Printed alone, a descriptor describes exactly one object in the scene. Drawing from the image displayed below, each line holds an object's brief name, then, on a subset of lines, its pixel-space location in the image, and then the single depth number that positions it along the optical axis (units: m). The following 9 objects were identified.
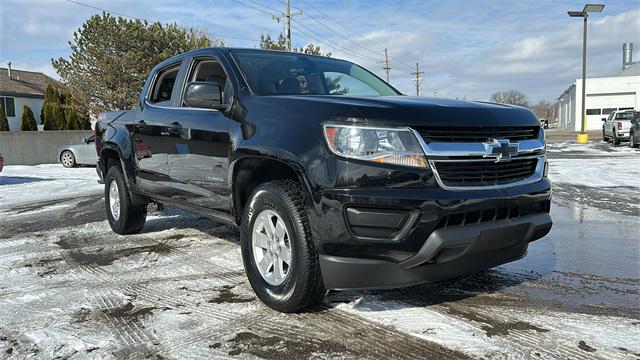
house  33.72
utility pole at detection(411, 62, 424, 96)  74.25
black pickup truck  2.87
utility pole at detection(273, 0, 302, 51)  34.47
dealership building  48.62
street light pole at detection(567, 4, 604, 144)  25.88
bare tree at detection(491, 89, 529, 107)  102.88
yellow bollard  26.82
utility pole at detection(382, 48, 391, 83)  66.74
